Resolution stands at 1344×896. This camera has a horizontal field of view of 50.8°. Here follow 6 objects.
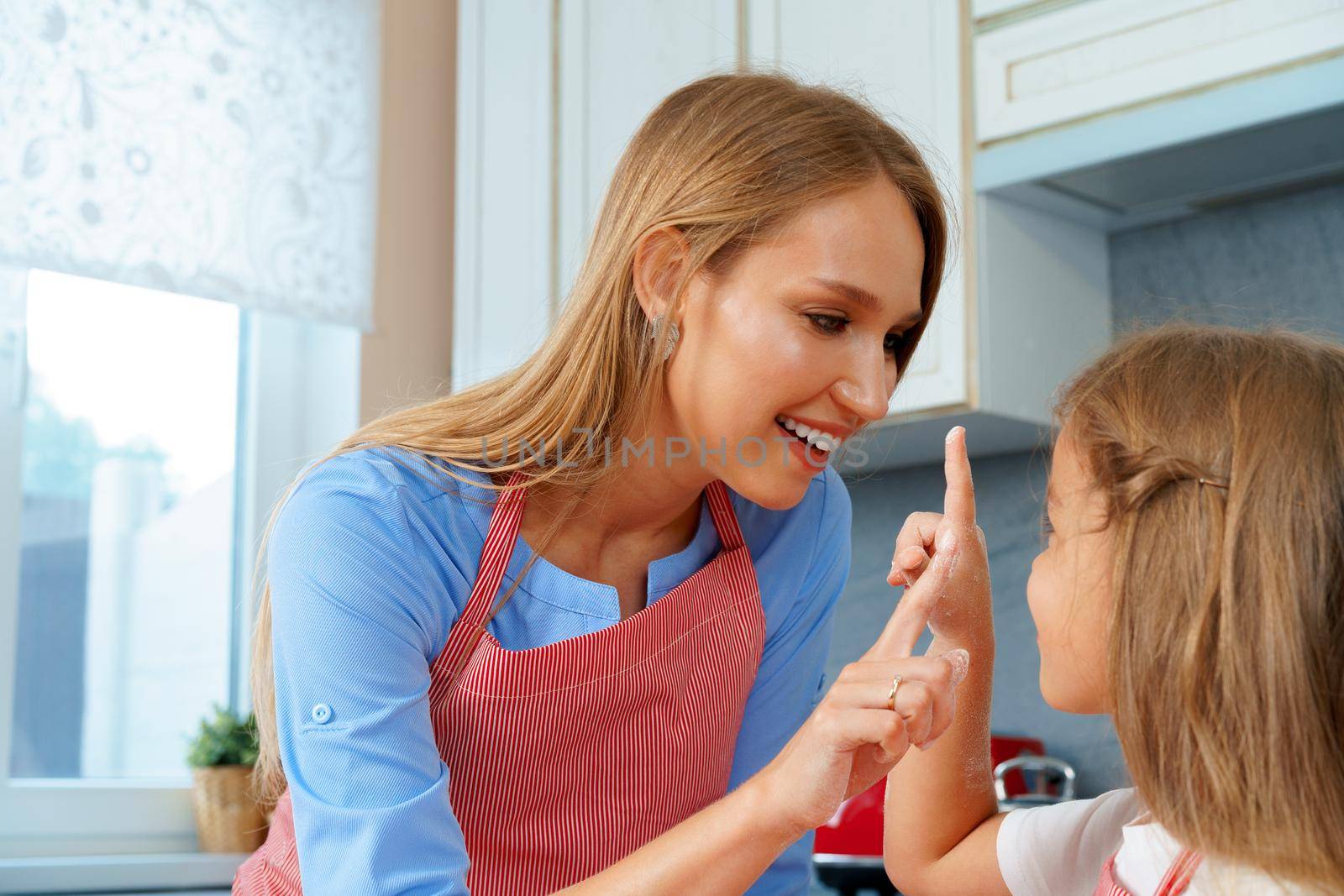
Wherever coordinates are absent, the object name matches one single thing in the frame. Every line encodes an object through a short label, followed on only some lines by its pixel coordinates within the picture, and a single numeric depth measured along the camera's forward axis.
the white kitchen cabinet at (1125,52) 1.57
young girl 0.76
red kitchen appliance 1.88
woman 1.01
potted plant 2.11
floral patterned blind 2.02
